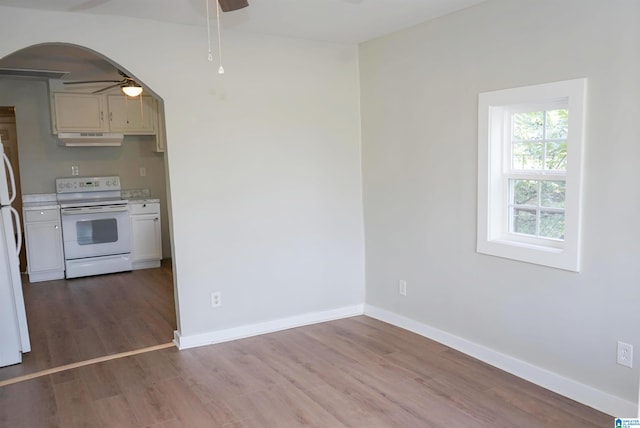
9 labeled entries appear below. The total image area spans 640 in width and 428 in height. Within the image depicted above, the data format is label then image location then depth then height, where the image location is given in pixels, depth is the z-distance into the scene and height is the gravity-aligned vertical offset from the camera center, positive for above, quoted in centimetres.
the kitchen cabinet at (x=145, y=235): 649 -77
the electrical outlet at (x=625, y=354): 252 -102
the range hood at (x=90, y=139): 616 +55
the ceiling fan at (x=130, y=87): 496 +96
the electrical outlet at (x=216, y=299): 382 -98
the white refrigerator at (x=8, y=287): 340 -75
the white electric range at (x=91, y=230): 603 -63
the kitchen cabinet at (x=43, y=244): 585 -76
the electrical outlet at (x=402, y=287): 403 -99
